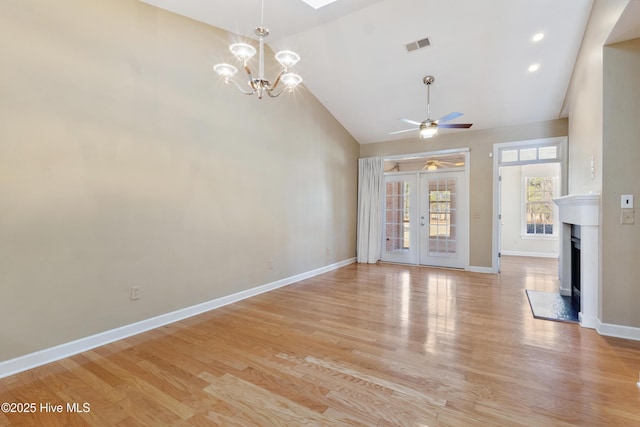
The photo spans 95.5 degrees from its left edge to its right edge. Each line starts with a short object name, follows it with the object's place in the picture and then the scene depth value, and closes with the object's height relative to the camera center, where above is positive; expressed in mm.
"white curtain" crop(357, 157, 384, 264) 6711 +152
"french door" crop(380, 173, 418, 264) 6609 -45
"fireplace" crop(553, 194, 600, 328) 2959 -302
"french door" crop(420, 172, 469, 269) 6020 -28
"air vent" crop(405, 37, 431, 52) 3903 +2381
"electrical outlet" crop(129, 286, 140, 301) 2850 -776
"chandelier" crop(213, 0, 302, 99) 2289 +1274
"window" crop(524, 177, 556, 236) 7637 +394
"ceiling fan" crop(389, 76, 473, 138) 4012 +1305
